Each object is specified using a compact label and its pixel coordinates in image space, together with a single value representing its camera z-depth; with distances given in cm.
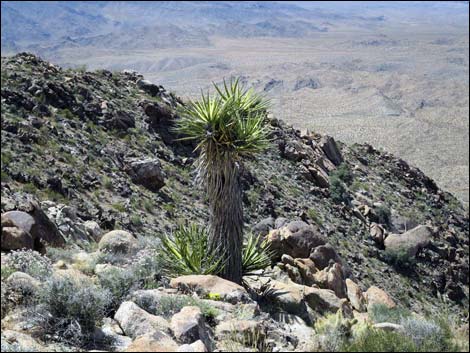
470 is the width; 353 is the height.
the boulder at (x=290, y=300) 786
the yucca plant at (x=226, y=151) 817
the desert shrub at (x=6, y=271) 611
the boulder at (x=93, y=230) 1145
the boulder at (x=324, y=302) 859
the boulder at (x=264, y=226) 1596
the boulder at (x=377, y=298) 1040
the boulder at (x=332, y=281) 1082
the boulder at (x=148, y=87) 2497
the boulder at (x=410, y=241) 2125
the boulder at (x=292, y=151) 2534
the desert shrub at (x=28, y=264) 649
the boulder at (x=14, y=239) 709
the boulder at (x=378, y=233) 2205
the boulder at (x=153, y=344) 491
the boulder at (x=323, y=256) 1247
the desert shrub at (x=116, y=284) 657
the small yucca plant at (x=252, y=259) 948
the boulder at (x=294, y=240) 1229
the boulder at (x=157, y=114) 2195
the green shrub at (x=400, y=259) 2066
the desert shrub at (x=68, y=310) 564
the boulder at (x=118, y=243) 918
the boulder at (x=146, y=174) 1752
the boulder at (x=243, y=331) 580
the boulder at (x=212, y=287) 709
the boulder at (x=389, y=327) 603
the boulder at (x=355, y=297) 1054
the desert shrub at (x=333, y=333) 545
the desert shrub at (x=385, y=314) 758
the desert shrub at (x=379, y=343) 506
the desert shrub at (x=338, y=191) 2375
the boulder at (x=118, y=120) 1995
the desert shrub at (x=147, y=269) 754
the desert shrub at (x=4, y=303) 568
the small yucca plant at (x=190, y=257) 845
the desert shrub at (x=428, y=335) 555
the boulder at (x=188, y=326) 564
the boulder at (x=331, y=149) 2845
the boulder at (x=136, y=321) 578
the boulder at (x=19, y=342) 503
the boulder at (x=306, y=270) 1088
